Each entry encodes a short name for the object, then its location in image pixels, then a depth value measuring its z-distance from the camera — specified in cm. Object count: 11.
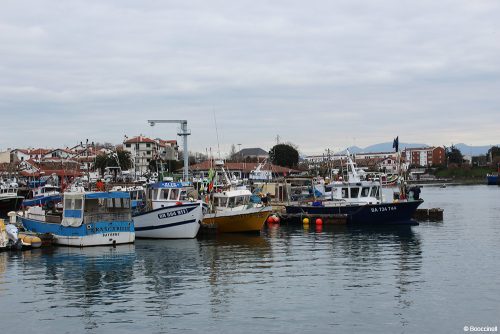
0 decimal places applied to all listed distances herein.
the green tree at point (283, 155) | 13488
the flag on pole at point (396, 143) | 5446
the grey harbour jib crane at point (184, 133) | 5013
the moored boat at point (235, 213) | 4450
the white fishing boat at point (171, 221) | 4159
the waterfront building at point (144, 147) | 12575
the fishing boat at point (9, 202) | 7588
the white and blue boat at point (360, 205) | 5181
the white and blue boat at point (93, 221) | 3712
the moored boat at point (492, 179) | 17212
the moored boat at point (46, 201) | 5001
